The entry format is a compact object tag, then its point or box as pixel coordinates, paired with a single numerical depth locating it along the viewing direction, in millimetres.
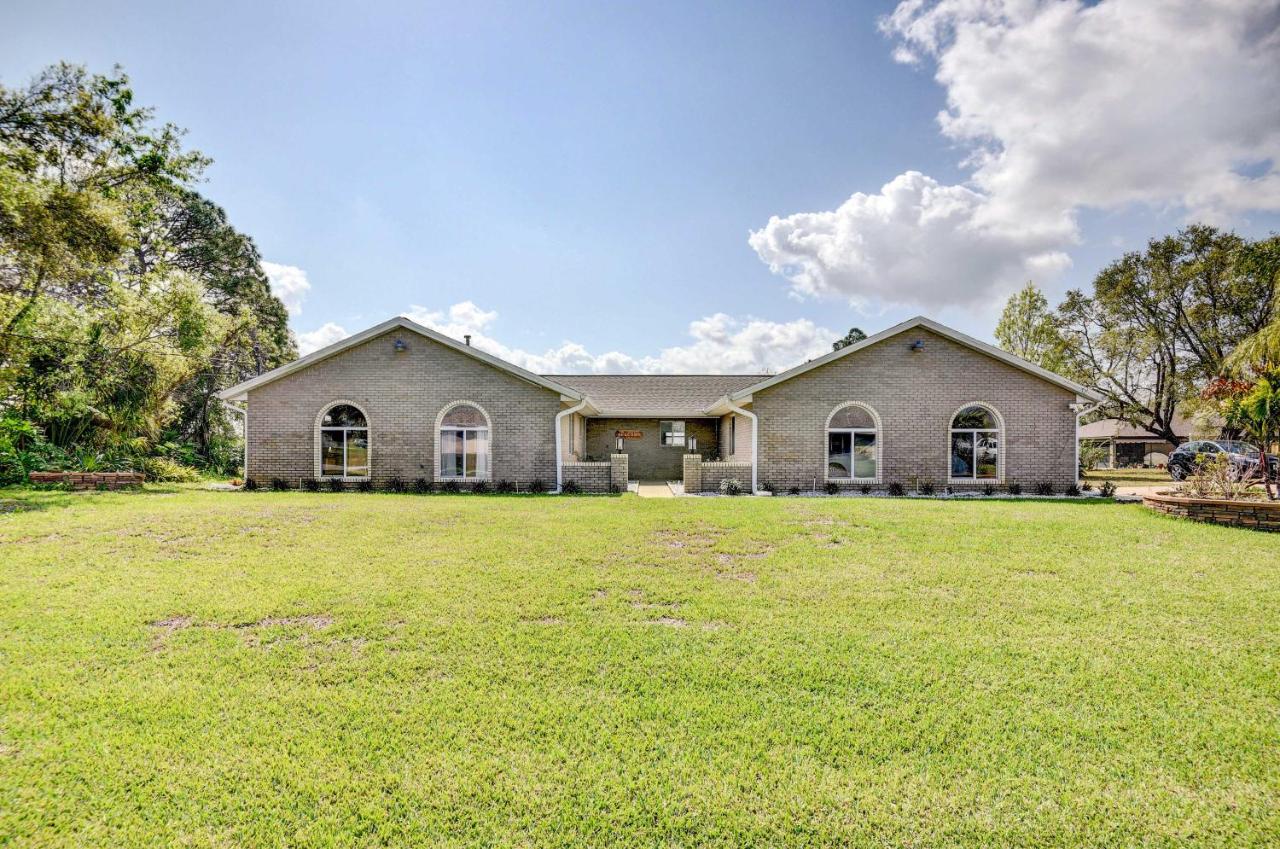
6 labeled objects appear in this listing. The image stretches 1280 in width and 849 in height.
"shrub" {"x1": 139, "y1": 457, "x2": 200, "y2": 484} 17047
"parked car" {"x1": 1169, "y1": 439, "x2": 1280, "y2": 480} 19661
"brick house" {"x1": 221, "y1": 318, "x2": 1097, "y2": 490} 16250
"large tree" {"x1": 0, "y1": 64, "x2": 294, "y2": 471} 13820
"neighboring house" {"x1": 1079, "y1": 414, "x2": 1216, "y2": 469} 34250
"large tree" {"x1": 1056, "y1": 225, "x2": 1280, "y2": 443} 23719
